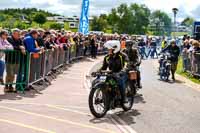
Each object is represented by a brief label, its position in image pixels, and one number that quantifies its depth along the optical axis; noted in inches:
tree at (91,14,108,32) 4021.4
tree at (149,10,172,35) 2483.8
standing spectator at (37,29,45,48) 642.2
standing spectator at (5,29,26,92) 532.1
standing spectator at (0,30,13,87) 523.2
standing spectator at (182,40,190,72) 928.0
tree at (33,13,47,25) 4948.3
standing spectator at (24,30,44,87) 552.7
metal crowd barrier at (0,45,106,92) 532.4
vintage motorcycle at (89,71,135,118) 408.5
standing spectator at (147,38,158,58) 1651.1
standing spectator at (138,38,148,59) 1585.1
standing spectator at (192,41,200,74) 831.1
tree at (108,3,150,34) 3540.8
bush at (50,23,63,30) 4193.2
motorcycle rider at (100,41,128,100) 433.5
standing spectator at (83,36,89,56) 1346.0
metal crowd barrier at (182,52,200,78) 823.1
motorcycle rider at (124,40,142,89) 572.6
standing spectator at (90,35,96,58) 1392.7
